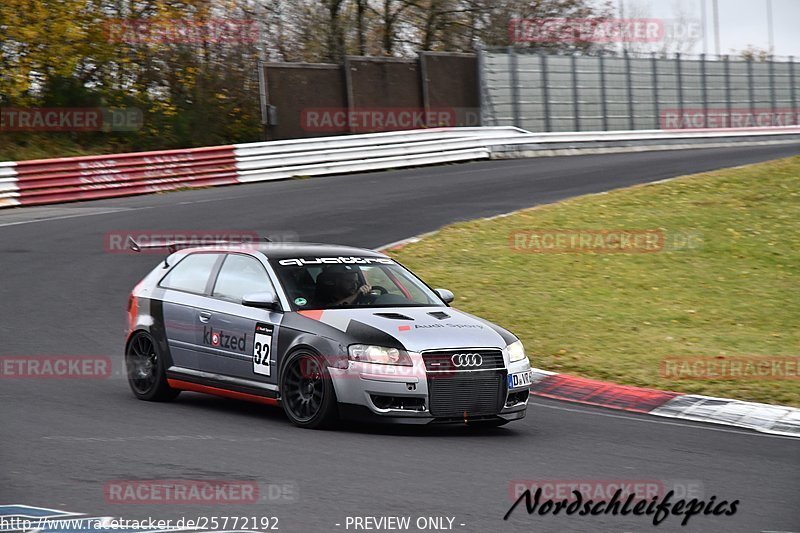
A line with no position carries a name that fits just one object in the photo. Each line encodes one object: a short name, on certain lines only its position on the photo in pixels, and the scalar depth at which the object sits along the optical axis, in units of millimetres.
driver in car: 18547
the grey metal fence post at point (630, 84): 79250
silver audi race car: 16828
